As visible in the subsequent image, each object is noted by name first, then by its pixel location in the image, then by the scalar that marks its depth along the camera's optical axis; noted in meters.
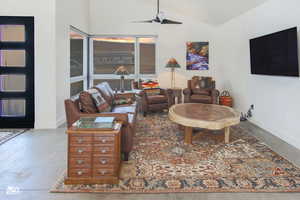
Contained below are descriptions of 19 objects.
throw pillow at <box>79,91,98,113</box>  3.01
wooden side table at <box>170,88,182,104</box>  6.20
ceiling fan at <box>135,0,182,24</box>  4.39
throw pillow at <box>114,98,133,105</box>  4.56
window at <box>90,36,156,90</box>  7.24
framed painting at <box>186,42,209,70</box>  7.03
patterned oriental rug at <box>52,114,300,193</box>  2.24
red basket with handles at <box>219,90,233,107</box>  6.04
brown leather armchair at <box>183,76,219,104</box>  5.59
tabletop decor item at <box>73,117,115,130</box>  2.29
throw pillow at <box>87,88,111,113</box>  3.21
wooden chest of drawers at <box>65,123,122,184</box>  2.25
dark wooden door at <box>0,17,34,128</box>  4.31
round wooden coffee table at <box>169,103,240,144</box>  3.27
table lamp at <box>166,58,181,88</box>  6.50
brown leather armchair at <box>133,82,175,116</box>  5.49
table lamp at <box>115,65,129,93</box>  6.07
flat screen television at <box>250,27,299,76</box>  3.35
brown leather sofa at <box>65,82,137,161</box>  2.77
